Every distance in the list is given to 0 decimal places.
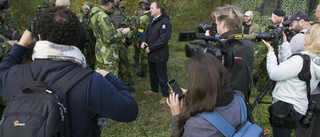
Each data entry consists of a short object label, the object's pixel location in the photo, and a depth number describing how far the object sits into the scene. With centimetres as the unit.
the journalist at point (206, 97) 171
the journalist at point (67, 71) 174
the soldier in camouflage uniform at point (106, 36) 426
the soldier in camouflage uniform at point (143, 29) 657
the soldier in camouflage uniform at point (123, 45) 585
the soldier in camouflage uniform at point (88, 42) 570
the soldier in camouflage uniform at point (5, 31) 309
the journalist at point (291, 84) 274
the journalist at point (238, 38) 265
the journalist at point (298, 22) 481
